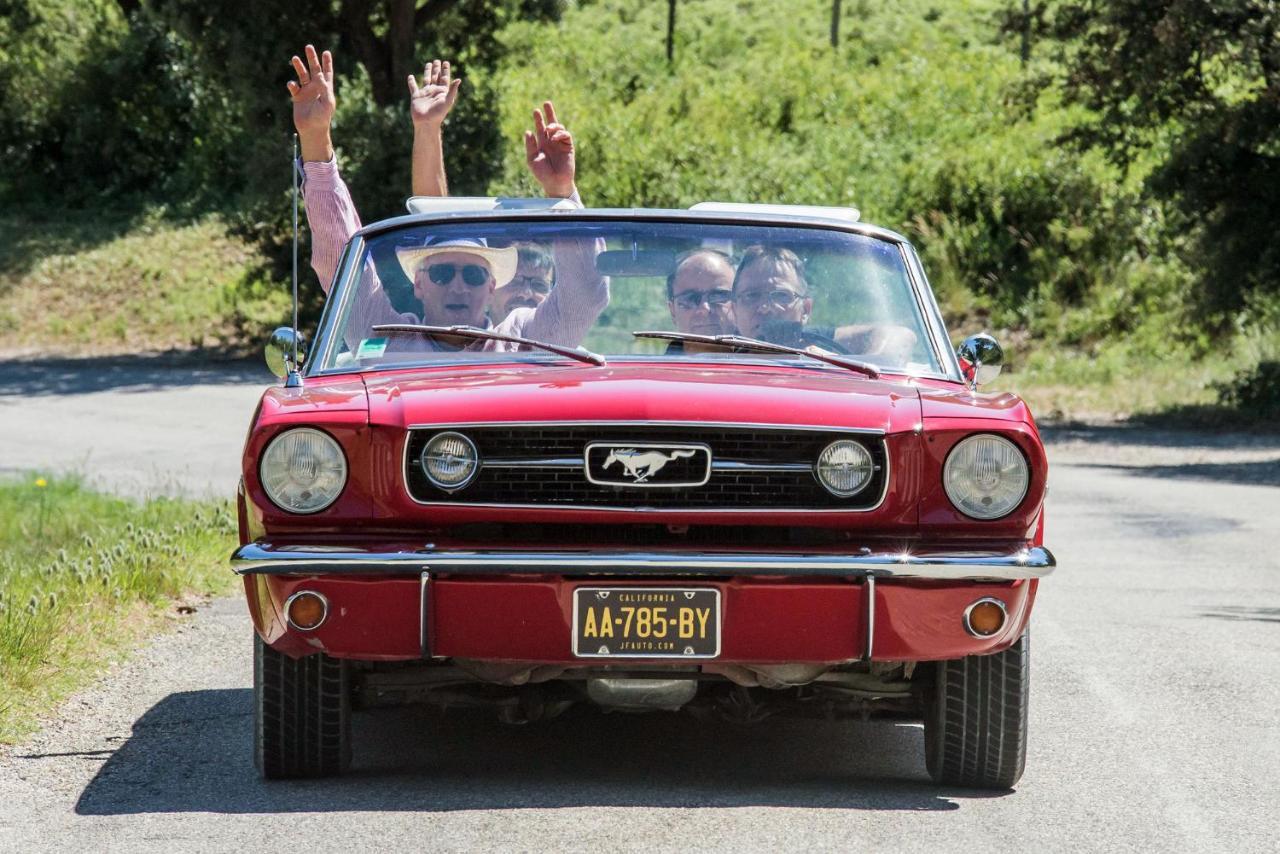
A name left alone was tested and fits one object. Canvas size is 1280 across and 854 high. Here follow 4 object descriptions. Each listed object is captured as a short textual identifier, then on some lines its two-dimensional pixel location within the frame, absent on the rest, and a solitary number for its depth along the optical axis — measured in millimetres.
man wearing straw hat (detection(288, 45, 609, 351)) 11508
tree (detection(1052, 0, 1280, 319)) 42625
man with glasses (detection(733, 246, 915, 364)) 11344
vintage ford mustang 9344
